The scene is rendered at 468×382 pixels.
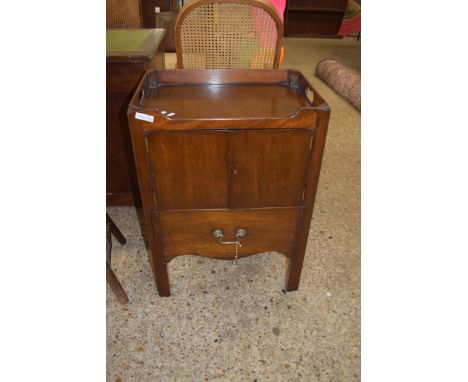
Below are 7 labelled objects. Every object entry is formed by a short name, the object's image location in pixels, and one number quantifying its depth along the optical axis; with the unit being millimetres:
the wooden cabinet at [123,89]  1420
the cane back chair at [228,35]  1461
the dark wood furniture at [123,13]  2027
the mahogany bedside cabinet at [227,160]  966
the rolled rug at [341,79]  3228
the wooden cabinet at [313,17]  6410
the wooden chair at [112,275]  1289
